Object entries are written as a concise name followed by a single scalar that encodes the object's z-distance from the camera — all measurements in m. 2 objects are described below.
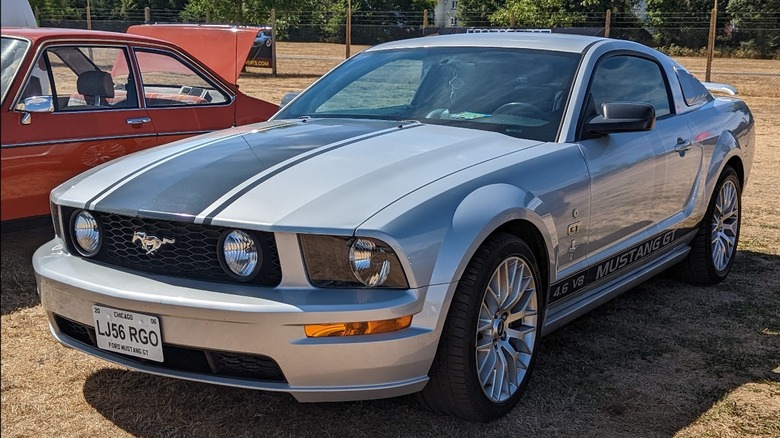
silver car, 2.66
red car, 5.04
